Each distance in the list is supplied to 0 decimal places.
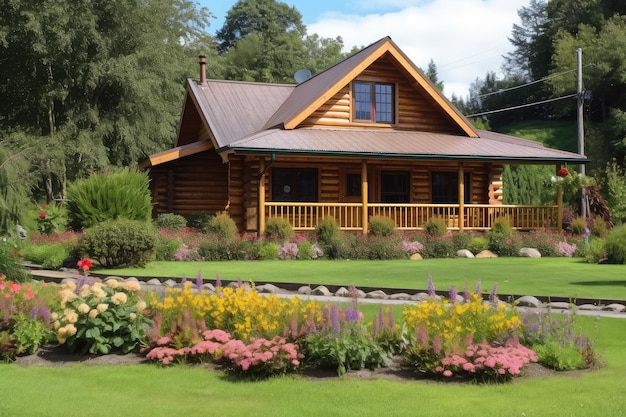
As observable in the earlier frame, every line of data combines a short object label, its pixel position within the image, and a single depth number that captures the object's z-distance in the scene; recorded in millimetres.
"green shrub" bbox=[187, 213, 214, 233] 23328
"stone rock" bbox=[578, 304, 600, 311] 9844
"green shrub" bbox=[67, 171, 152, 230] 17531
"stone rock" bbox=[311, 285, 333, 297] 11539
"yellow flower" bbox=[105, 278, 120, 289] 7566
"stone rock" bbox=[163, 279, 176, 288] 12627
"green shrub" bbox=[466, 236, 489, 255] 20578
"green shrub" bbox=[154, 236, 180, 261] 17595
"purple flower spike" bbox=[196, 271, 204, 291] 7883
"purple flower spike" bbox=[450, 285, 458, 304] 7078
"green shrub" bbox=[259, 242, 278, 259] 18625
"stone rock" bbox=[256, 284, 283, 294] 11711
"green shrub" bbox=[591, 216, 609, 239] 23375
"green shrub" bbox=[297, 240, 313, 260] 19016
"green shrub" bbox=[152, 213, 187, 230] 22422
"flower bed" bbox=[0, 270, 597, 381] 6387
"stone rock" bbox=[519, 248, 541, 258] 20453
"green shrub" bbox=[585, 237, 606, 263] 17806
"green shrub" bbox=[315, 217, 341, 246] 19703
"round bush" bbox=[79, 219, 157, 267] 15211
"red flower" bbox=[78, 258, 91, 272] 9167
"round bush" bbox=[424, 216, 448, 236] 21188
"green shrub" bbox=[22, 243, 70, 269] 15781
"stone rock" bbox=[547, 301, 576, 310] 9750
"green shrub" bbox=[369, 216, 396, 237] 21109
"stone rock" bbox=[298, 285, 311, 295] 11742
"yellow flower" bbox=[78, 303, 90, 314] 7107
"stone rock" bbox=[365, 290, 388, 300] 11000
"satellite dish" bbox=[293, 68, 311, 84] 33125
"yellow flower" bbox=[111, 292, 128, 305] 7314
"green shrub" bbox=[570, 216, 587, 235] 23141
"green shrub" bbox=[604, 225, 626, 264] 17016
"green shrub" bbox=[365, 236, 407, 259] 19391
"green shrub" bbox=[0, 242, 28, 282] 11680
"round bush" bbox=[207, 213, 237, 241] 19609
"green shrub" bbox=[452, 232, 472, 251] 20609
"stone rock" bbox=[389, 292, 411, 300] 10944
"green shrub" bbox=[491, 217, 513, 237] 21562
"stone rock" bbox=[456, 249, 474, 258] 20064
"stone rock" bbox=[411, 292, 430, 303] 10672
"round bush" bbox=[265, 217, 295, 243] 19781
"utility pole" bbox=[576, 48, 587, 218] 27978
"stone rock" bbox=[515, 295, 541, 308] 9906
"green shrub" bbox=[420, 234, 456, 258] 20109
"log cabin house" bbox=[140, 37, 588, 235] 23234
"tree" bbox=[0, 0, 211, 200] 33250
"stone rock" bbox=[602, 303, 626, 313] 9805
